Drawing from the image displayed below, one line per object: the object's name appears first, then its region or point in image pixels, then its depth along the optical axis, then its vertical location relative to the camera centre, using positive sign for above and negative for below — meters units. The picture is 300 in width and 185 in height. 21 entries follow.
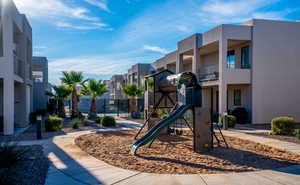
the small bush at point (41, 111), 21.45 -1.92
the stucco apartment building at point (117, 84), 49.84 +1.65
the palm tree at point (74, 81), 22.15 +0.95
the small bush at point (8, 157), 5.94 -1.75
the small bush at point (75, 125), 14.76 -2.16
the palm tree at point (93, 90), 21.75 +0.10
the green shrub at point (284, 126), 12.52 -1.86
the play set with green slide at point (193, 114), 8.32 -0.84
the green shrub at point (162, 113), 15.70 -1.52
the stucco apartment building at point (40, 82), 24.91 +0.98
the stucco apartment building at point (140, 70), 37.47 +3.44
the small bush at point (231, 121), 15.31 -1.95
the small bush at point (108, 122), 16.08 -2.13
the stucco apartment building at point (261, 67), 17.55 +1.90
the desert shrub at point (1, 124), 13.08 -1.89
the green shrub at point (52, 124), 13.41 -1.91
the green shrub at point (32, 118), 18.15 -2.12
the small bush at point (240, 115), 17.81 -1.81
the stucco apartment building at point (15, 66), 12.03 +1.47
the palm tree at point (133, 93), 24.86 -0.20
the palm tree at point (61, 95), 24.73 -0.44
